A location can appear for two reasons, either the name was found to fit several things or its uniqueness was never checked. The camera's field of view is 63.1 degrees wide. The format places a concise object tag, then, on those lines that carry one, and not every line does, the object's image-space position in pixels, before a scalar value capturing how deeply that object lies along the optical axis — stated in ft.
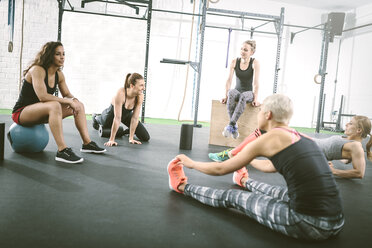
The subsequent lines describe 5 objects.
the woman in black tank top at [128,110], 10.36
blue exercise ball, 8.14
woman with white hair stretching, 3.93
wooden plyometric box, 12.28
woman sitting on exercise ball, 7.75
